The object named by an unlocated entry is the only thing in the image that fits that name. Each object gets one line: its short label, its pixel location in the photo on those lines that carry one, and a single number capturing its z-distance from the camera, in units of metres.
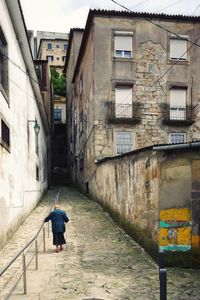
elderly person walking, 9.86
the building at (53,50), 74.69
